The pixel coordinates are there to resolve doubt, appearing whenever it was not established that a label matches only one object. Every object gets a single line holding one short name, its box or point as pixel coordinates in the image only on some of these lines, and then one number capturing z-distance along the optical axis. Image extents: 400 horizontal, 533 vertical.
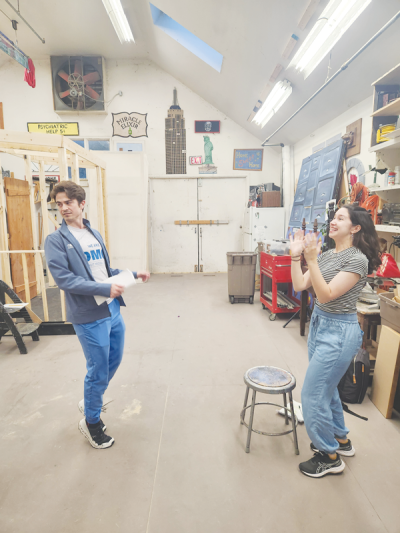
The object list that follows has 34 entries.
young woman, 1.51
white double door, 7.45
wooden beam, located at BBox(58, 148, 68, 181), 3.46
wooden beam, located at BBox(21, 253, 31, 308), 3.89
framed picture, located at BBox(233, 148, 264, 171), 7.28
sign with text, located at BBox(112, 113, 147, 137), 7.10
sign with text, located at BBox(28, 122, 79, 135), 7.03
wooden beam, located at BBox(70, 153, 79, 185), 3.83
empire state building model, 7.12
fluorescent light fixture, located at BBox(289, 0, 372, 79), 2.33
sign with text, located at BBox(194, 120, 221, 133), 7.16
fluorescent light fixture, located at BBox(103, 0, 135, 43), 4.18
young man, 1.72
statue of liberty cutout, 7.24
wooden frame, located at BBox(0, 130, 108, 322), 3.39
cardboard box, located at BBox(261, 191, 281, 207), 6.40
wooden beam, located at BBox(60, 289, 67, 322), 3.77
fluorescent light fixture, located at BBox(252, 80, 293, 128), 4.14
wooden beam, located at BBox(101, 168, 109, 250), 5.61
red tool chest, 4.18
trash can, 4.86
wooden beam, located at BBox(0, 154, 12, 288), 3.87
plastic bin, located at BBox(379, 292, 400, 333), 2.12
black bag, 2.28
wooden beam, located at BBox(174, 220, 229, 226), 7.54
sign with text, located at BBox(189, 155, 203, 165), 7.30
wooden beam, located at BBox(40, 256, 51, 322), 3.73
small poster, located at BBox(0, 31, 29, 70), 4.63
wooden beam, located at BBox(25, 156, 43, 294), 4.76
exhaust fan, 6.68
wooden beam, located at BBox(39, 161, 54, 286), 3.97
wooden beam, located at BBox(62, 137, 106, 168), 3.55
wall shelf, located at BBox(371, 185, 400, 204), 2.76
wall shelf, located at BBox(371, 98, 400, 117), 2.38
